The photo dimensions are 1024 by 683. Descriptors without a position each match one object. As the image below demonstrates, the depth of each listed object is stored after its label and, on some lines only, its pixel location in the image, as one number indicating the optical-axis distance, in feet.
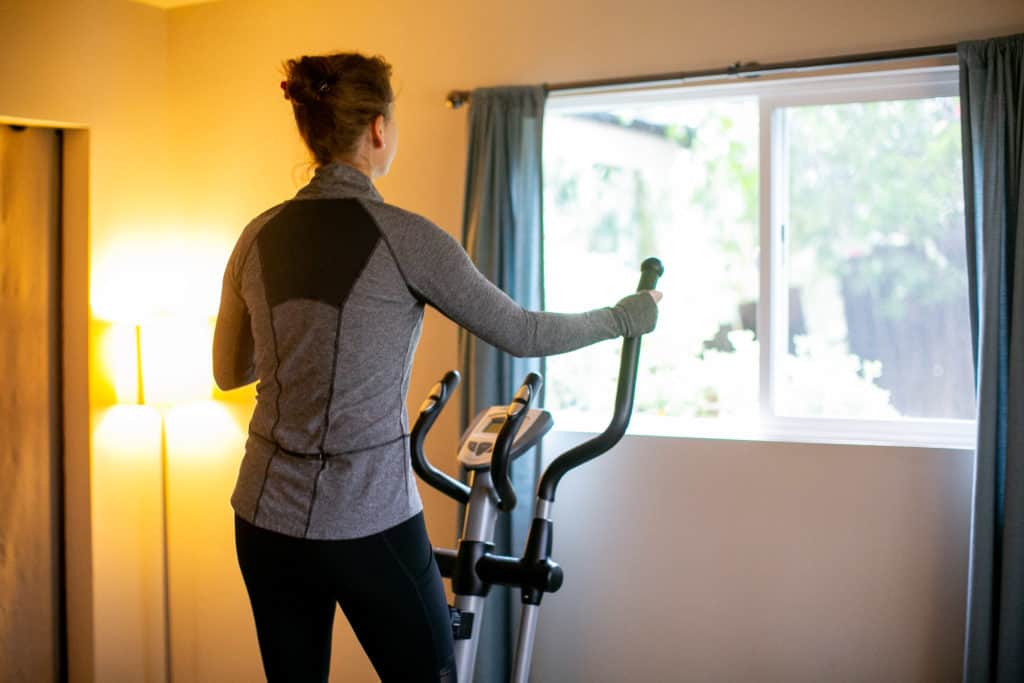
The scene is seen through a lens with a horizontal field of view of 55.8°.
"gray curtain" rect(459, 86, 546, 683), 10.12
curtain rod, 8.68
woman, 5.00
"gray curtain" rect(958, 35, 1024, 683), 8.11
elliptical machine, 6.51
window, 9.37
